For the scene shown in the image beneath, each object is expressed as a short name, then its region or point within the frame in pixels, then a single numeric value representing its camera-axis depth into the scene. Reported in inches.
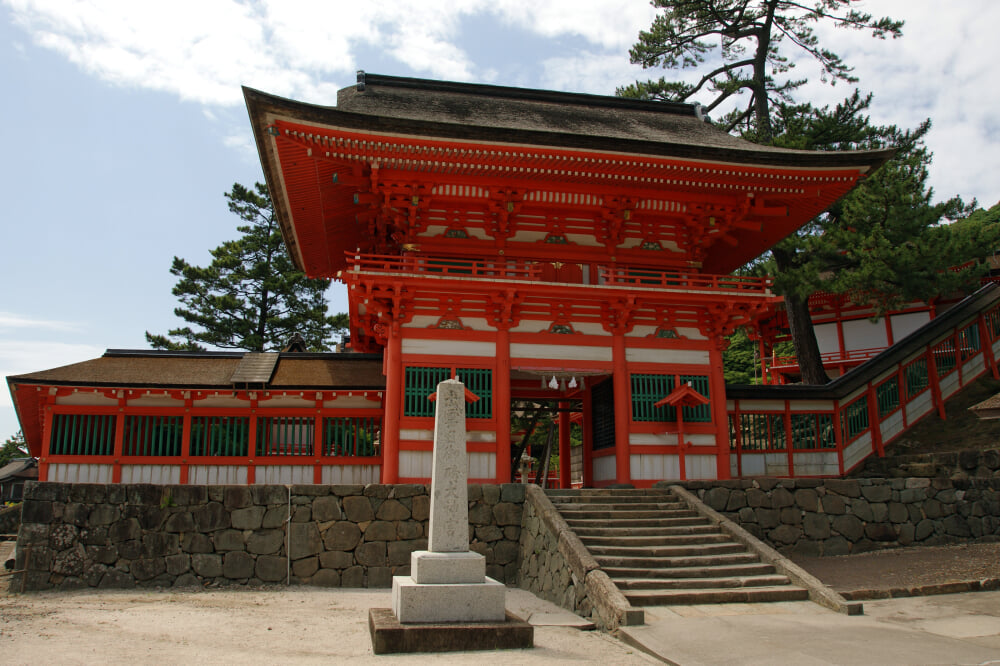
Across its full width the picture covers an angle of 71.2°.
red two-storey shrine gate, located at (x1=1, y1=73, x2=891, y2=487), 566.6
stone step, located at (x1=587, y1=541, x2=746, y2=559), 419.8
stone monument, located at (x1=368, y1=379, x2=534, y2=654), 284.2
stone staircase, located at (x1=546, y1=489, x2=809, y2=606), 374.6
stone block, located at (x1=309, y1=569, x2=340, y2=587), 482.0
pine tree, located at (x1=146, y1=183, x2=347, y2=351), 1384.1
